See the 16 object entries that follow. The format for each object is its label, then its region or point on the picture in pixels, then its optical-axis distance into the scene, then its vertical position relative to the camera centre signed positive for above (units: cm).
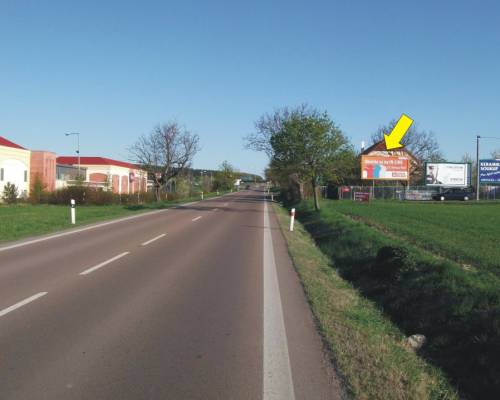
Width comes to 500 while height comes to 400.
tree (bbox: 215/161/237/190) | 11508 +260
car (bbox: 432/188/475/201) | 5659 -46
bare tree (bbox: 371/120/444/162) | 8044 +722
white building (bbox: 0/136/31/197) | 4759 +199
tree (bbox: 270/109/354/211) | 2950 +260
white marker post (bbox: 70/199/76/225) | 2019 -143
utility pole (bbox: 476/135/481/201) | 5181 +466
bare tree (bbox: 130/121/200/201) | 5700 +347
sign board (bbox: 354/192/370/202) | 4744 -64
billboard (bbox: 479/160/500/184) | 5355 +231
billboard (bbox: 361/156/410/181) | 4250 +208
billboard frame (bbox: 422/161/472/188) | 5600 +157
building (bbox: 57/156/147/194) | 7762 +238
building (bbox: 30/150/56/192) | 5269 +213
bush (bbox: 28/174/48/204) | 4434 -84
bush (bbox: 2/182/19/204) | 4388 -87
